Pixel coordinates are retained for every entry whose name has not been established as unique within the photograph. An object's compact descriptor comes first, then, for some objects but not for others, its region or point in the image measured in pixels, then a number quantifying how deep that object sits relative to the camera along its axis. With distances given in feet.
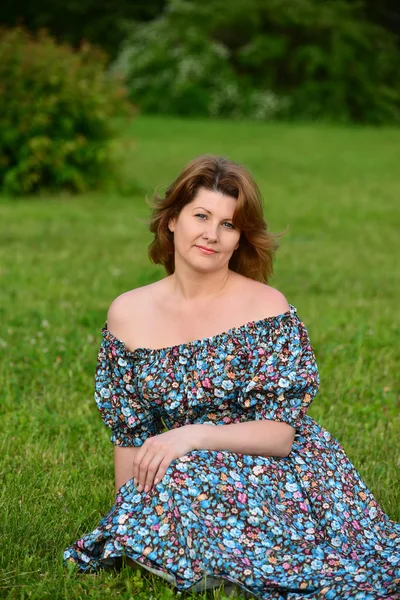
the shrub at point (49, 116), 37.55
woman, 9.39
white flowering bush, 83.61
